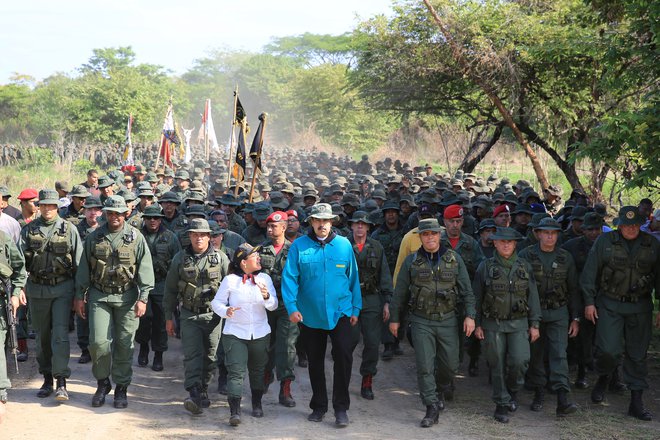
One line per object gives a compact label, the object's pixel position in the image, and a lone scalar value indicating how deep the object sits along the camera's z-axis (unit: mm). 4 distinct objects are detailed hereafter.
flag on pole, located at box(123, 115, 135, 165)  24381
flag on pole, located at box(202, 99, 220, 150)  25875
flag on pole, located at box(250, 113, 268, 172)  12159
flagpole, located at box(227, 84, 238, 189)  13155
